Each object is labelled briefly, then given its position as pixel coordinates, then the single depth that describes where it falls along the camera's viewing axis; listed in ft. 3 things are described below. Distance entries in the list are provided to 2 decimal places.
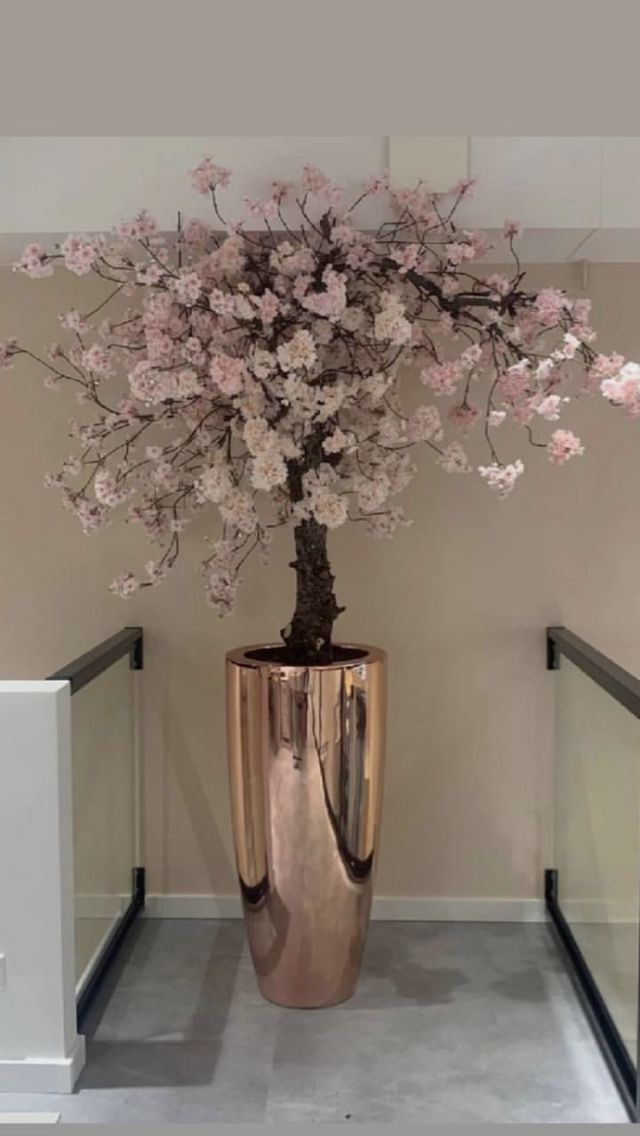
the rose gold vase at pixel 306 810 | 9.16
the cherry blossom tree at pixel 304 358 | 8.56
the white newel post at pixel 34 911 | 8.28
